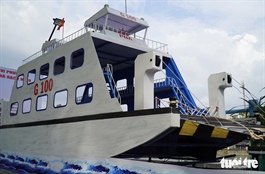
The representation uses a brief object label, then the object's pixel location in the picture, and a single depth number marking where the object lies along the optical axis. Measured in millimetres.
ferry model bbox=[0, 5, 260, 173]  7160
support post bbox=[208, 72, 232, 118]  9648
